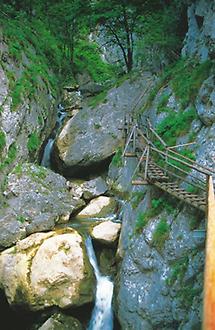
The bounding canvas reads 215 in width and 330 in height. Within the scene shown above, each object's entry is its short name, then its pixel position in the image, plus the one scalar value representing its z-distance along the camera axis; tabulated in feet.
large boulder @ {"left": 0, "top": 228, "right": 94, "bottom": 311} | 31.40
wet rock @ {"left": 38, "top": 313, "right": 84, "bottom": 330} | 29.86
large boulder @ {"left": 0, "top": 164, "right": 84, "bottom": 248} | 37.59
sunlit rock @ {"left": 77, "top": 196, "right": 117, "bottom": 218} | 43.41
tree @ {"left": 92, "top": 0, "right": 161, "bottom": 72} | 62.80
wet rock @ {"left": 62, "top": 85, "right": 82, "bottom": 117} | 61.16
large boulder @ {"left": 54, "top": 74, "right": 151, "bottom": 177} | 51.08
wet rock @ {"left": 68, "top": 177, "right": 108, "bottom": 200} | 47.37
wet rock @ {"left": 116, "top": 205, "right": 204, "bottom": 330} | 23.12
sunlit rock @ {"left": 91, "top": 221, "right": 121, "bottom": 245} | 35.24
